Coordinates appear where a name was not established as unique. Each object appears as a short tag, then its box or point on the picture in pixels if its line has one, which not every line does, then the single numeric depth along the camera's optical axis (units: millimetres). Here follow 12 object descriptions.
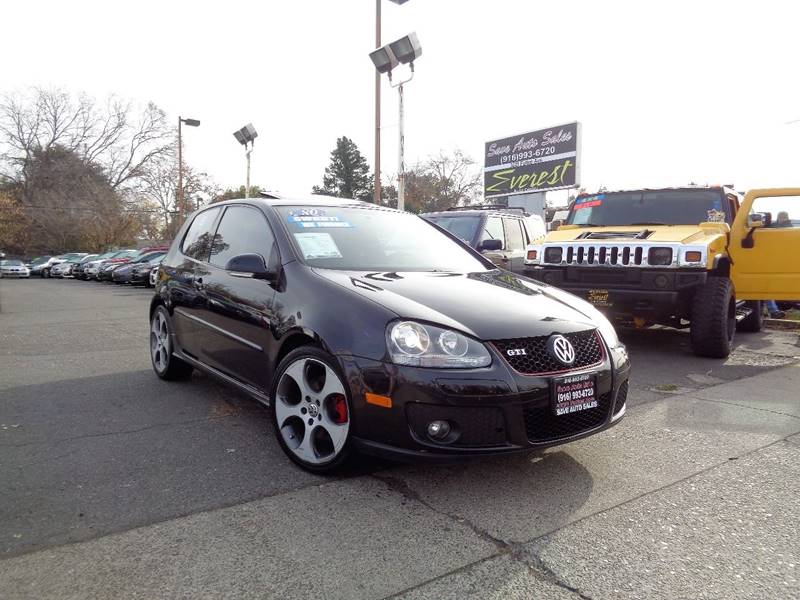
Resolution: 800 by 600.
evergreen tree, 72812
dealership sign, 25766
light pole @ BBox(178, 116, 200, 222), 31825
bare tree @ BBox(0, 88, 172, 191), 55188
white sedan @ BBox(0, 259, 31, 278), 38938
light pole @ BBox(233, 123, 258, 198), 24250
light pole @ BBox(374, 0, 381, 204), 14477
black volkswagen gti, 2836
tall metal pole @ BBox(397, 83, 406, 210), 14031
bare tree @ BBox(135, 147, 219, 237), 53844
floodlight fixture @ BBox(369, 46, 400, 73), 13613
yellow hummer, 6375
